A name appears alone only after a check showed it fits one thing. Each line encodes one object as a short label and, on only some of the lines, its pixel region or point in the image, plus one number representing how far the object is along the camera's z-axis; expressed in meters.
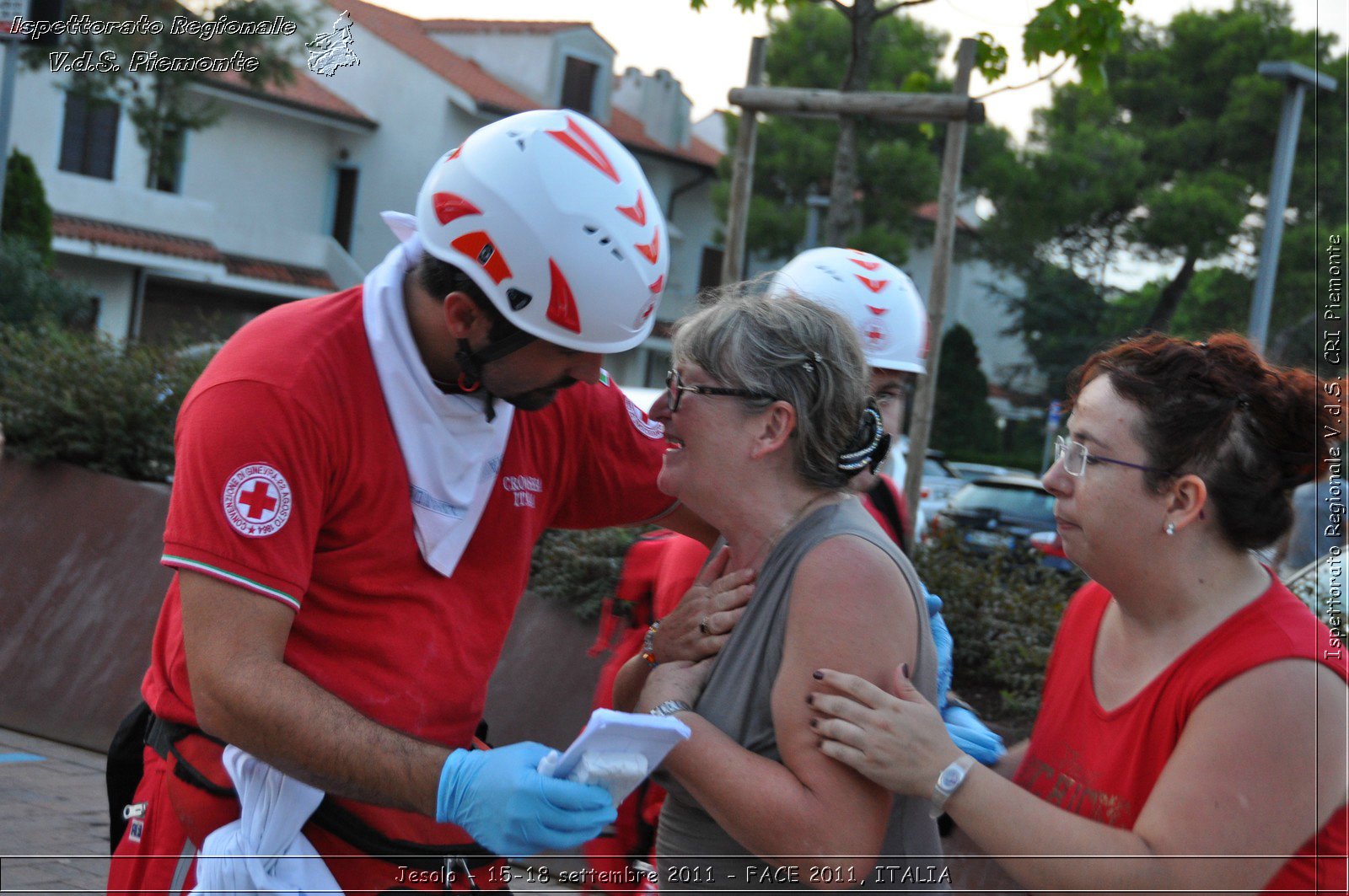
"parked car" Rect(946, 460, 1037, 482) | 31.48
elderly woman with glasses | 1.97
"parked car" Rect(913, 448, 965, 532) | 22.00
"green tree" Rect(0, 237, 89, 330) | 17.62
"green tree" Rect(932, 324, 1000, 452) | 37.59
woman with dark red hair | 1.95
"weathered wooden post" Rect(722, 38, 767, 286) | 7.07
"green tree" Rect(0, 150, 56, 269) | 19.23
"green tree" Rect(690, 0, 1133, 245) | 6.39
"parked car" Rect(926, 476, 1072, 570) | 14.82
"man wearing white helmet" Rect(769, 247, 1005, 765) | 3.58
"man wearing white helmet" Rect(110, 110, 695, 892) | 2.02
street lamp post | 9.52
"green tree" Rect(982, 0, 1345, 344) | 30.62
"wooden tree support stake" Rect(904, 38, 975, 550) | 6.44
